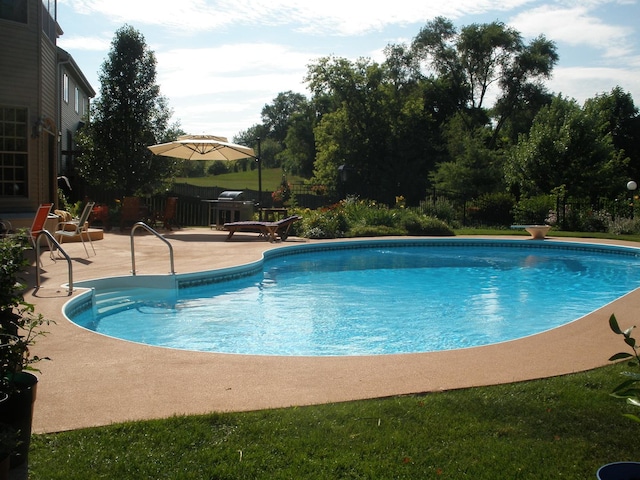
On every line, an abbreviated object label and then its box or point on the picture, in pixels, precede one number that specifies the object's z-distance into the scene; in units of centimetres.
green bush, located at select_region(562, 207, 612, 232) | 1986
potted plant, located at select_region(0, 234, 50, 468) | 281
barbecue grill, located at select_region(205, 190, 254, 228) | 1762
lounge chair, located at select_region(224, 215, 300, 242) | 1481
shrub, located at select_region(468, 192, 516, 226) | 2227
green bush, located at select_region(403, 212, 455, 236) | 1789
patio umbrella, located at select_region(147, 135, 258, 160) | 1577
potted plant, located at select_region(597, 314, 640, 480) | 241
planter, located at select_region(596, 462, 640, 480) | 247
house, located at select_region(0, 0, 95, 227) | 1158
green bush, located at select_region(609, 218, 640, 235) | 1881
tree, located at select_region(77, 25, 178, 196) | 1777
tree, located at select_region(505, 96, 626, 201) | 2127
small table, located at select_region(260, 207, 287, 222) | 1733
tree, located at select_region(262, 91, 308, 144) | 8462
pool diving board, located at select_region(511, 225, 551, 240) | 1716
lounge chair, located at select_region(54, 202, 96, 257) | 1102
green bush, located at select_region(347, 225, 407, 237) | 1672
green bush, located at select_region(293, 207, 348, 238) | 1625
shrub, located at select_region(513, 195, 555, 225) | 2084
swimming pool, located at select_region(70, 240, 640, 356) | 725
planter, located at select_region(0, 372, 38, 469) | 280
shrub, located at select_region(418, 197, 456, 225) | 2030
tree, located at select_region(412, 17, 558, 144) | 3878
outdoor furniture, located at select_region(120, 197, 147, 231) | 1609
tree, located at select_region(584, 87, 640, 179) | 3503
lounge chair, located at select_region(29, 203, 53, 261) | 938
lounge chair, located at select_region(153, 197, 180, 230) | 1695
